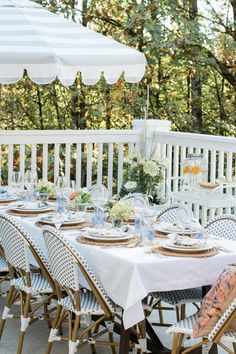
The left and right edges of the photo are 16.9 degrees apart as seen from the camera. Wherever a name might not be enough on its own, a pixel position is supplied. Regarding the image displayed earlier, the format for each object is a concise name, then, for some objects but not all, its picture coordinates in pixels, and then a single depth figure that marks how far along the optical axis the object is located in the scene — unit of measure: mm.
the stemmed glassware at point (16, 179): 6430
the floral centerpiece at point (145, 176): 7852
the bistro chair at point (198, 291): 4973
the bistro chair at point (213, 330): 4062
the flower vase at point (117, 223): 5184
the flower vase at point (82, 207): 5785
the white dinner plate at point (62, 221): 5402
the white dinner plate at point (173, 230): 5055
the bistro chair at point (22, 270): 5035
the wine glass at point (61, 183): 6113
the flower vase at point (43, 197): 6126
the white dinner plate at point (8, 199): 6301
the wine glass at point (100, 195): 5566
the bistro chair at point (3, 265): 5695
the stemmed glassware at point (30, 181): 6383
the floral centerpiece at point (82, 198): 5820
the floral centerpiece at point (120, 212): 5148
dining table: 4391
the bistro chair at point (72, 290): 4598
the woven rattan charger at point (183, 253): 4562
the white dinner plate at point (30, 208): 5848
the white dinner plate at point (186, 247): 4621
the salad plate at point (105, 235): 4863
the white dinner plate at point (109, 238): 4848
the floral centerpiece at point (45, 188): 6199
